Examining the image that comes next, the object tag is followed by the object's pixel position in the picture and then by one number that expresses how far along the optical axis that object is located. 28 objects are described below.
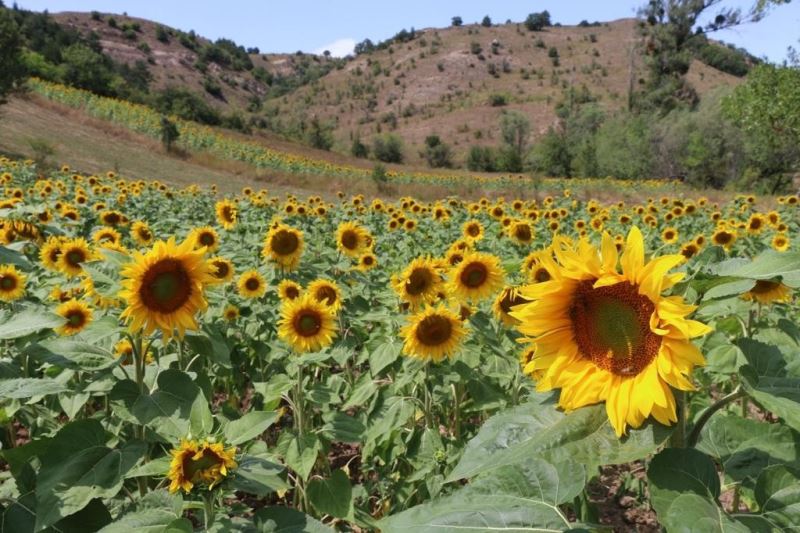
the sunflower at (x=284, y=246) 4.05
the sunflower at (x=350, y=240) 4.74
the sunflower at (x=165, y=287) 1.87
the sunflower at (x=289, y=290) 3.39
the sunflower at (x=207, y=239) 4.34
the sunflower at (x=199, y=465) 1.43
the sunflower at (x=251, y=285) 3.77
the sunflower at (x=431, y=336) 2.55
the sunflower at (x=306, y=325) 2.78
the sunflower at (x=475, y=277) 3.13
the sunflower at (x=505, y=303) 2.76
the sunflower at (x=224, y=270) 3.57
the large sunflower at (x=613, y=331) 0.97
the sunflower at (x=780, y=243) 5.35
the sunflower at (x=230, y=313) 3.53
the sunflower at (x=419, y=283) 3.11
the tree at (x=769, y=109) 21.03
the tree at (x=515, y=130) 54.44
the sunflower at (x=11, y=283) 3.21
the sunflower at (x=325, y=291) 3.28
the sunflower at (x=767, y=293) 3.00
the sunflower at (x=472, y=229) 5.99
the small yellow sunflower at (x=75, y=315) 2.89
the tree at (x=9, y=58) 18.45
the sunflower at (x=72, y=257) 3.61
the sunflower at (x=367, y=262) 4.56
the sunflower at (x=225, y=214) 5.95
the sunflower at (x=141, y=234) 4.59
